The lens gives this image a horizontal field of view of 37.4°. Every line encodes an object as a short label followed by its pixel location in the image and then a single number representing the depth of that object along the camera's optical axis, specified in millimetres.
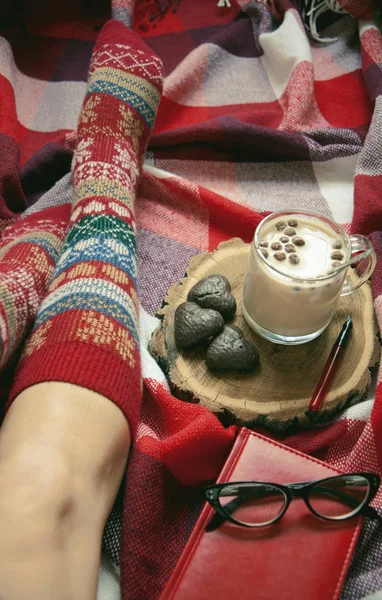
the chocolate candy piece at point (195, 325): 646
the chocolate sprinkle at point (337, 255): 608
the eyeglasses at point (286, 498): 544
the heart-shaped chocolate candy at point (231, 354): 636
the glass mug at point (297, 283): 581
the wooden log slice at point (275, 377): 637
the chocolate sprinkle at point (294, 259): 602
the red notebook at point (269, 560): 519
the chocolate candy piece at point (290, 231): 627
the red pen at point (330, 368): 634
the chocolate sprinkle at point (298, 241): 618
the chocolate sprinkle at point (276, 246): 616
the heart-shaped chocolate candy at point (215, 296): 675
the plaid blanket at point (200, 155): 604
